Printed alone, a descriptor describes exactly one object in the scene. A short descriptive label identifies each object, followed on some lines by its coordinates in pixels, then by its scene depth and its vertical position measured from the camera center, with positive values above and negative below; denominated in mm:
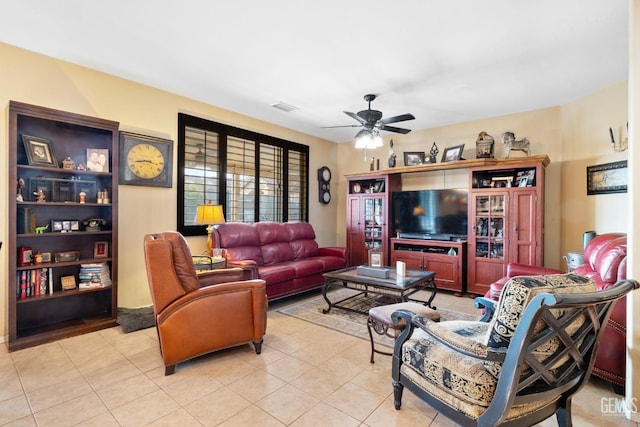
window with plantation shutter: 4344 +643
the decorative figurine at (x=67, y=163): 3131 +503
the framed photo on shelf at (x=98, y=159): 3291 +575
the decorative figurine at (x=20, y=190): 2841 +214
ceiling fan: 3793 +1133
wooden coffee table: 3347 -806
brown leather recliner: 2350 -760
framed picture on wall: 3592 +429
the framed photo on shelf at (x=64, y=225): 3094 -128
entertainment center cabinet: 4242 -242
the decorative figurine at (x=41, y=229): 2999 -159
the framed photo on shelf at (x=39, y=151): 2930 +602
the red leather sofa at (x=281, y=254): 4039 -624
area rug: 3203 -1228
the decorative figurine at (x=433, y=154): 5289 +1015
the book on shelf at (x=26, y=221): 2949 -79
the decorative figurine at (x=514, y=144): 4391 +992
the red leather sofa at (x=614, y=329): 2062 -784
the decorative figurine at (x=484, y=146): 4664 +1024
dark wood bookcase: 2830 -101
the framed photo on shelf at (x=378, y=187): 5766 +493
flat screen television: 4926 -15
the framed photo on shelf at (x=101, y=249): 3406 -401
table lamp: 3809 -26
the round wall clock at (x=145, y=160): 3689 +658
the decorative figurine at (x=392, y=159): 5613 +985
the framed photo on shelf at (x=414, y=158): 5438 +976
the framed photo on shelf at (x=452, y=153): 4945 +987
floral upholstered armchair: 1283 -676
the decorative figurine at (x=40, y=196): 2992 +164
